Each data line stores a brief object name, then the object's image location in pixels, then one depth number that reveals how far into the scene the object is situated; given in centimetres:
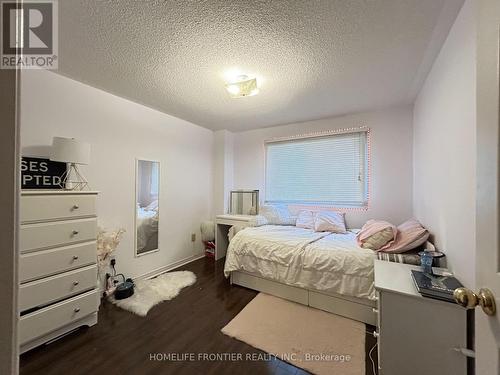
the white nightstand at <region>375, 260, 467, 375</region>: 109
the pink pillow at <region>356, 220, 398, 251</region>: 198
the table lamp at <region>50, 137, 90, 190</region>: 176
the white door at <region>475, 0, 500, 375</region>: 54
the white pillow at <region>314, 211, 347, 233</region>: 286
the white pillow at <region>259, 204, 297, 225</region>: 333
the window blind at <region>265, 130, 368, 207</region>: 303
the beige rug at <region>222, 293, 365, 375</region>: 149
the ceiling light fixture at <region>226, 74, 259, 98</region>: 204
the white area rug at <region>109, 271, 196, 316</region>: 211
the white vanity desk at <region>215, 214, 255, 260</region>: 324
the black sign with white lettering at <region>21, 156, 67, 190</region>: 179
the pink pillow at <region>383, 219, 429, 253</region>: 184
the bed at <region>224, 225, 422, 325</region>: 190
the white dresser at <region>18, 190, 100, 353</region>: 149
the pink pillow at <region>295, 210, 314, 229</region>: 310
